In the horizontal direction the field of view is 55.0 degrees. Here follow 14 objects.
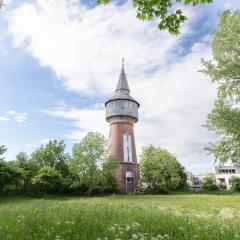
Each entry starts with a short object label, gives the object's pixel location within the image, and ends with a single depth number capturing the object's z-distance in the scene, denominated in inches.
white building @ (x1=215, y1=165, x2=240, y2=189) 3635.1
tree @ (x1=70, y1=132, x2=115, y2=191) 1444.0
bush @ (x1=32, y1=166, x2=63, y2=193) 1409.1
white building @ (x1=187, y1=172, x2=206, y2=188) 3836.1
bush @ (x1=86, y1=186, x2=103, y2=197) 1505.0
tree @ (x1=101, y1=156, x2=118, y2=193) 1501.9
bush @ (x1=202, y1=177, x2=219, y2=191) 2366.3
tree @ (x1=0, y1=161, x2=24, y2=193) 1229.1
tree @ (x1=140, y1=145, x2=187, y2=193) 1831.7
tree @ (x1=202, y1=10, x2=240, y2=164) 710.1
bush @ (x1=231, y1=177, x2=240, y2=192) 2322.2
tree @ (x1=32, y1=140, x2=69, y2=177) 1691.1
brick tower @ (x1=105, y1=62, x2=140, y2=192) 1770.1
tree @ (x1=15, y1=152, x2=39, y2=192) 1548.8
